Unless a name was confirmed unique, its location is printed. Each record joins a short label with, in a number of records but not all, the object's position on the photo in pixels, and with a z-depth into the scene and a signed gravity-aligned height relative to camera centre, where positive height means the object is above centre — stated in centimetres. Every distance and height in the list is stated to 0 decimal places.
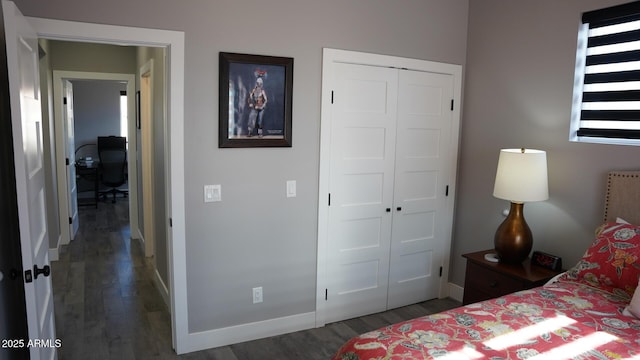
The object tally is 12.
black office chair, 827 -73
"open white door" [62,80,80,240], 559 -44
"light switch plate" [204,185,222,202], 293 -43
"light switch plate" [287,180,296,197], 320 -42
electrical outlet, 319 -119
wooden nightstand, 283 -93
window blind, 276 +38
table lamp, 289 -36
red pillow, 229 -66
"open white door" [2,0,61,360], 180 -24
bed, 175 -83
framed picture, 290 +18
